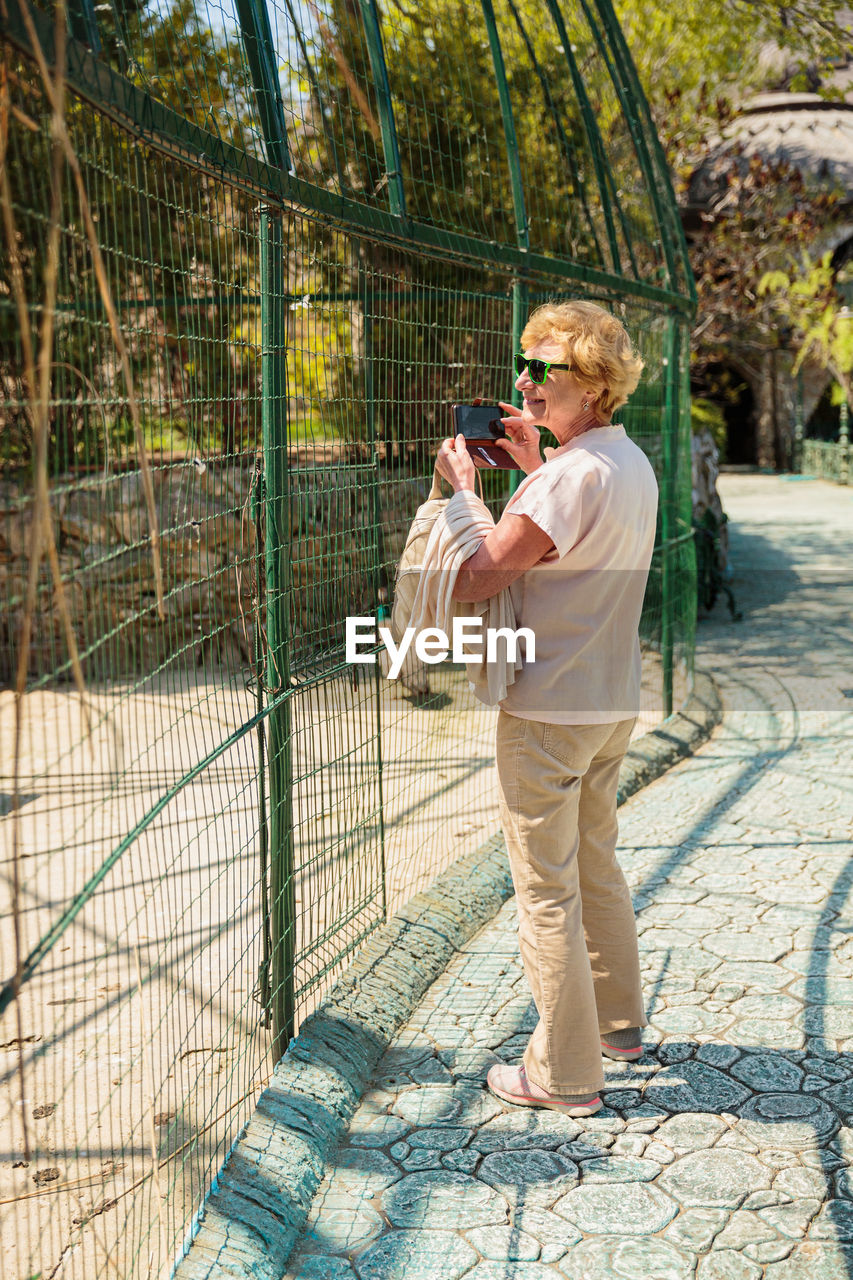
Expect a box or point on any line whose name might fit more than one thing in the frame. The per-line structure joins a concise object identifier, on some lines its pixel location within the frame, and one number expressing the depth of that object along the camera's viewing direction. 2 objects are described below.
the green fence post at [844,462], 21.55
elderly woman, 2.49
